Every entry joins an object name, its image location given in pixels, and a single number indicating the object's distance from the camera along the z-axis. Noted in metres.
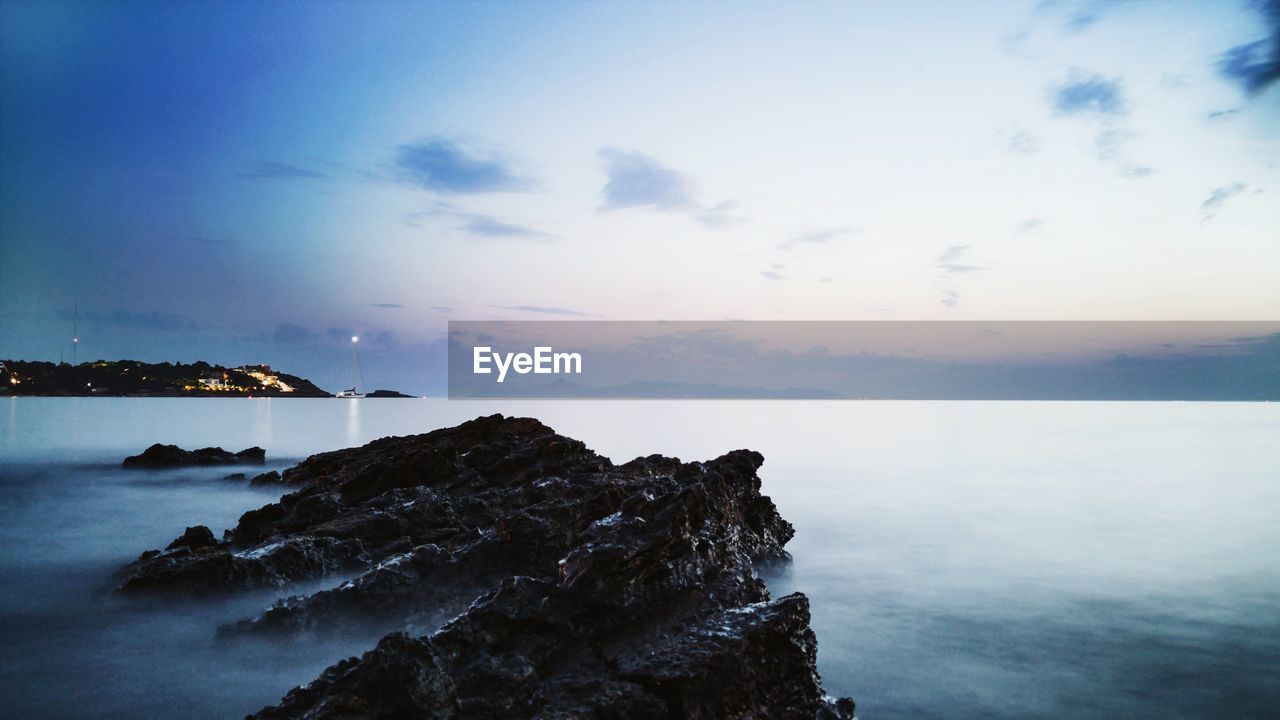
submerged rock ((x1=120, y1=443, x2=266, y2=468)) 27.91
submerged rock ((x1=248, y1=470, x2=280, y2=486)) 22.33
